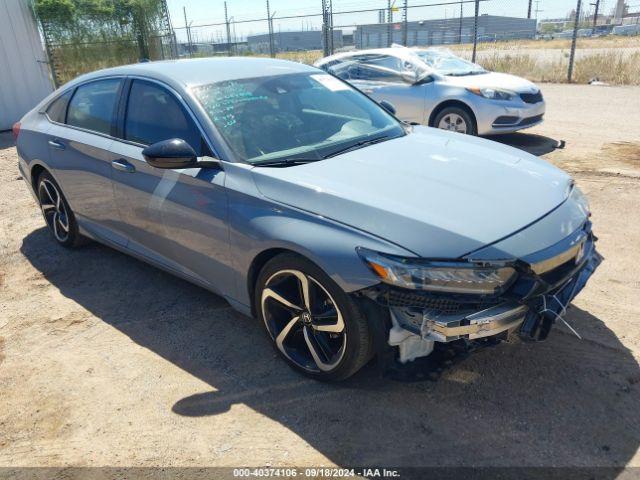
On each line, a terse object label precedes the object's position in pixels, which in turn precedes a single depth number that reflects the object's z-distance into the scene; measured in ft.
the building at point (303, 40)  150.08
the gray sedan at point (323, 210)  8.23
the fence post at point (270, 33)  62.56
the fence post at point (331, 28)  57.16
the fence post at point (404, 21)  56.39
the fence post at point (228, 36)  68.25
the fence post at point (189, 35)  73.32
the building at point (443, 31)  87.77
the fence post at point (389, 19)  59.36
